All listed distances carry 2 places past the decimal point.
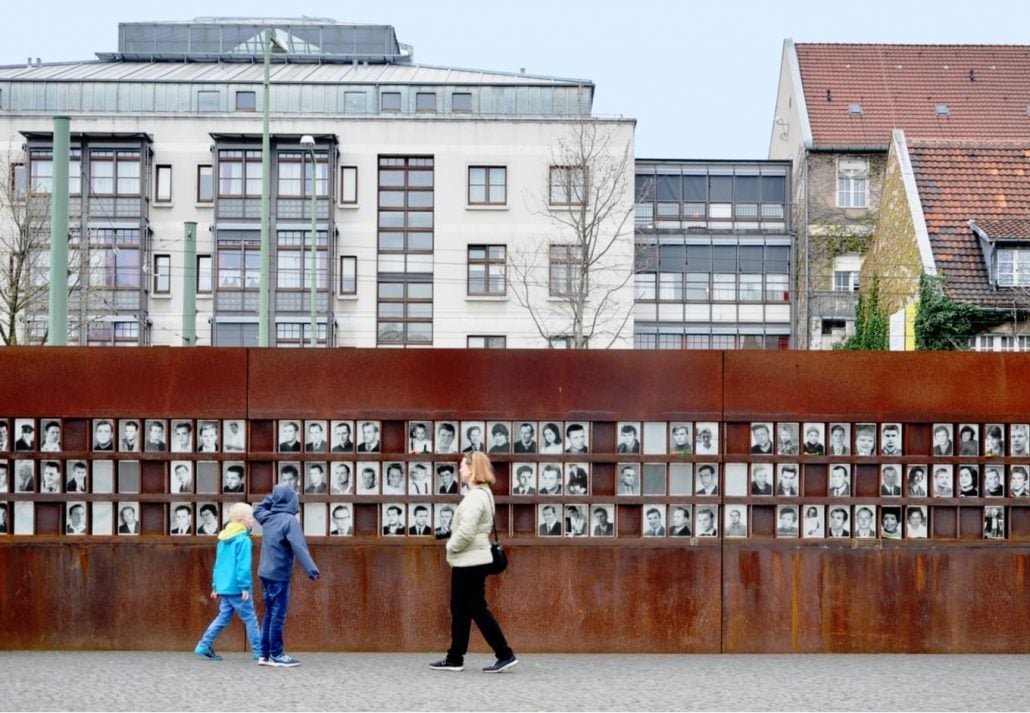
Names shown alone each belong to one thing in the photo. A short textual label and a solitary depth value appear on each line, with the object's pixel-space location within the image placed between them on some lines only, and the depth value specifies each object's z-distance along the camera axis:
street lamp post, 45.95
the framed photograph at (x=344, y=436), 12.70
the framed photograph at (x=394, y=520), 12.66
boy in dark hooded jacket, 11.55
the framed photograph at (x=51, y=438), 12.73
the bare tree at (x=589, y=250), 54.09
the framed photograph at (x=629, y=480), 12.70
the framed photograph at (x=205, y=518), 12.70
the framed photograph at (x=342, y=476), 12.69
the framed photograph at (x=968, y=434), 12.79
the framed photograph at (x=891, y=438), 12.77
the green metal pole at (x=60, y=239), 15.97
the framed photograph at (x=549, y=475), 12.68
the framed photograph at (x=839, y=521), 12.73
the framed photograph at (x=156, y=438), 12.72
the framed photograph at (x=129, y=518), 12.71
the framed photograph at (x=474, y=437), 12.66
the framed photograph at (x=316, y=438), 12.69
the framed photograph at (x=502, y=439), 12.66
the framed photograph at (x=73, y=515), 12.73
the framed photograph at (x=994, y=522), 12.78
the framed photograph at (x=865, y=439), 12.75
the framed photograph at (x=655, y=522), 12.71
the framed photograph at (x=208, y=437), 12.70
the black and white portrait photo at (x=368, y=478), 12.66
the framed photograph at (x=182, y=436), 12.70
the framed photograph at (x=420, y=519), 12.67
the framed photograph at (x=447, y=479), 12.66
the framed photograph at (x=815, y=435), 12.75
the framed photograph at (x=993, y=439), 12.80
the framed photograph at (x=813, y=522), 12.74
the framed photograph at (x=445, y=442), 12.66
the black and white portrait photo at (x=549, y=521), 12.66
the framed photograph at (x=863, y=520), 12.74
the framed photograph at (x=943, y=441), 12.78
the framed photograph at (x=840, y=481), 12.73
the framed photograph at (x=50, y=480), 12.74
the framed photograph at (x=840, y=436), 12.74
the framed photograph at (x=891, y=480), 12.75
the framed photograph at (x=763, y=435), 12.74
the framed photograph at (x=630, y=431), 12.72
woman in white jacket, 11.17
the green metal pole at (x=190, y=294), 36.94
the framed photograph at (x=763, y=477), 12.75
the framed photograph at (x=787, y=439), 12.74
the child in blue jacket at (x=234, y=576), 11.95
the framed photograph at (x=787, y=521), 12.74
